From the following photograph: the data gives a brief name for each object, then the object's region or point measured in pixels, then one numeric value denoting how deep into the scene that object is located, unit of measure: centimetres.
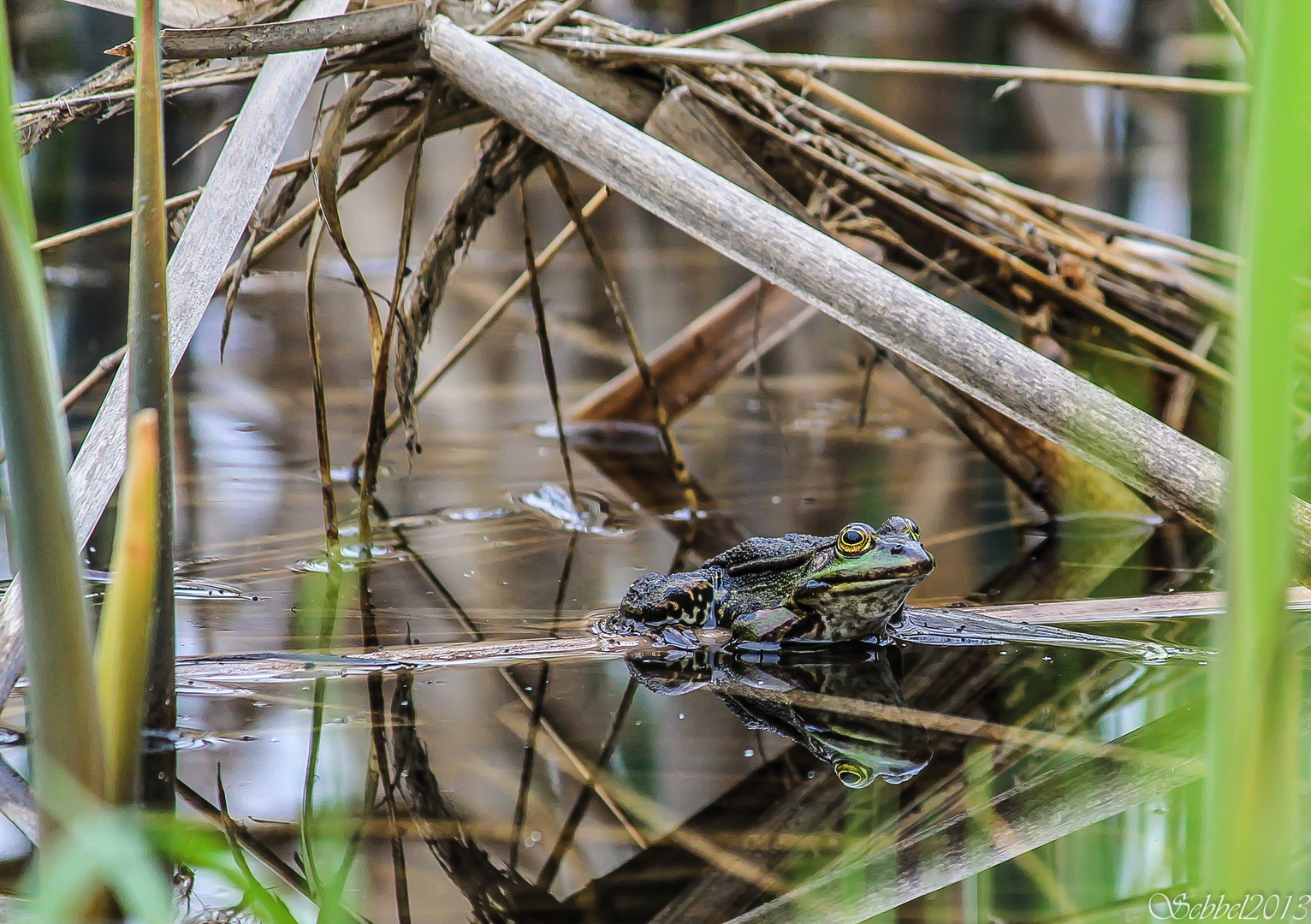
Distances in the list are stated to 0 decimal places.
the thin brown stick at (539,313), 690
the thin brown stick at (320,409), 586
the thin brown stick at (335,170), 548
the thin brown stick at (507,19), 587
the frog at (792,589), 596
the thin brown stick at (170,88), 486
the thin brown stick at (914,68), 594
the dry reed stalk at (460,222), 667
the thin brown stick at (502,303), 804
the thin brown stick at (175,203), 511
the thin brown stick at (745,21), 605
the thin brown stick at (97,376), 563
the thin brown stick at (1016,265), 744
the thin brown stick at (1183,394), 823
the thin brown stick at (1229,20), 420
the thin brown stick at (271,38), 461
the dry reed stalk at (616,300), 700
